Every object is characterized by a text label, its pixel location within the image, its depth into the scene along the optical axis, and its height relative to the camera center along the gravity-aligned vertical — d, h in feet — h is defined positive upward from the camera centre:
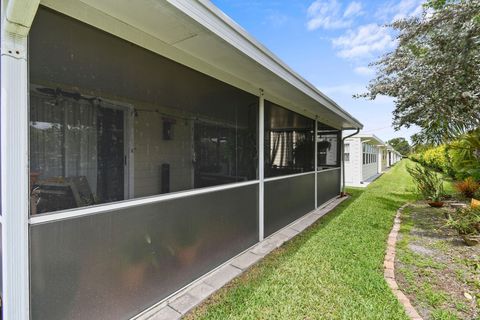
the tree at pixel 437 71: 17.57 +7.22
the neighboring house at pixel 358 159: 44.70 -0.05
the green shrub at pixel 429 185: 24.17 -2.59
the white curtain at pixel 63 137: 5.63 +0.50
